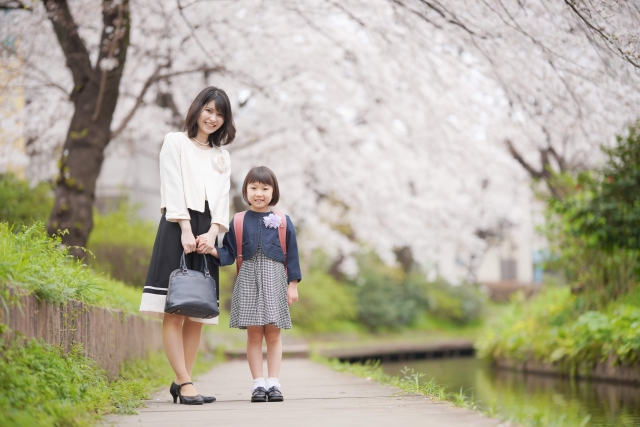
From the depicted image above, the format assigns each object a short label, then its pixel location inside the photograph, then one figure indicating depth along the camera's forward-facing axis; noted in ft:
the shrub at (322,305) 56.08
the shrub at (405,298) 64.28
